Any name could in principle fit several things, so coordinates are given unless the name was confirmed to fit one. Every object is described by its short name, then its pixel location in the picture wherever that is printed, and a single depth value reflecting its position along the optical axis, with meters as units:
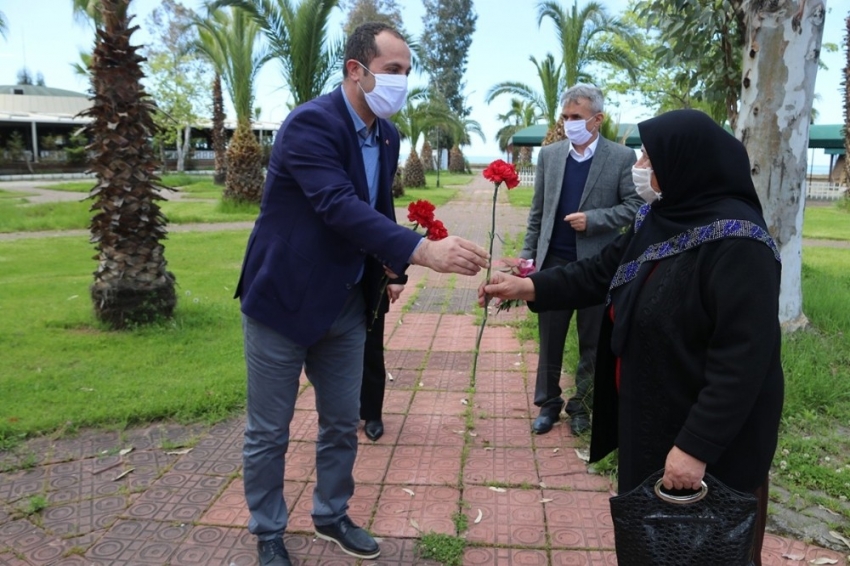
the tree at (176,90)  34.91
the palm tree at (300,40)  14.45
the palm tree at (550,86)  19.88
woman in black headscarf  1.89
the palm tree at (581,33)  17.91
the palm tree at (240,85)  17.67
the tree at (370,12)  37.79
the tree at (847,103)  22.60
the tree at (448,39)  57.94
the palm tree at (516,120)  46.19
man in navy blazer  2.44
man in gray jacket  3.92
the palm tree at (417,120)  26.29
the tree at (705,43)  5.91
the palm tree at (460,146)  47.91
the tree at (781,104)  5.24
